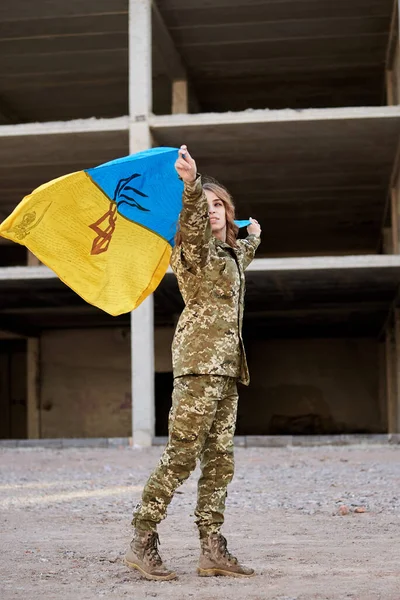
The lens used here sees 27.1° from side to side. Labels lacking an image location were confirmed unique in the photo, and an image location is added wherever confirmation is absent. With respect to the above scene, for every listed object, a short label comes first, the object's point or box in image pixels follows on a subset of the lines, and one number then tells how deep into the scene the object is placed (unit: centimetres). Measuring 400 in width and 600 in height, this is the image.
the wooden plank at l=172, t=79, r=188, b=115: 1555
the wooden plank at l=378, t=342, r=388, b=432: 2041
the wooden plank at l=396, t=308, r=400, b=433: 1659
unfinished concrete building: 1308
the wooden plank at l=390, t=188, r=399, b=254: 1423
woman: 335
